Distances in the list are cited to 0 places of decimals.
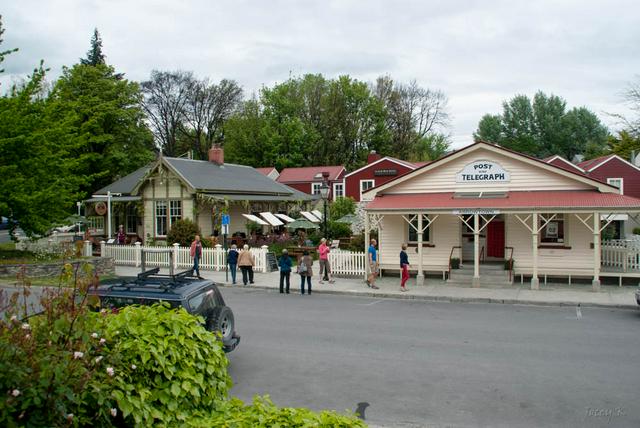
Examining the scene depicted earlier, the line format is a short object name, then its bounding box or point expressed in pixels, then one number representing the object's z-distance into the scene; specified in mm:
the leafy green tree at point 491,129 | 76481
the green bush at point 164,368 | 4098
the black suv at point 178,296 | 8875
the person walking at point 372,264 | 19312
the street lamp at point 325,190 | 25234
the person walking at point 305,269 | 18469
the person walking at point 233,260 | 20969
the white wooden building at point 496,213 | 18672
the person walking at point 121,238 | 31022
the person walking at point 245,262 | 20328
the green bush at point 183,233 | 27406
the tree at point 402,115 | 69125
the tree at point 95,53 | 50594
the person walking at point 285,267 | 18578
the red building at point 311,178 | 51656
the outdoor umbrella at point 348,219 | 32562
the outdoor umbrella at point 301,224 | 29781
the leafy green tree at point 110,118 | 42094
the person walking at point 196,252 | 22478
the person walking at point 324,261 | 20844
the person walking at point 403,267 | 18438
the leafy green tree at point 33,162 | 20422
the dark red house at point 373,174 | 43822
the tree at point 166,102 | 65500
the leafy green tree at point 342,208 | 36688
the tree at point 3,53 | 20688
